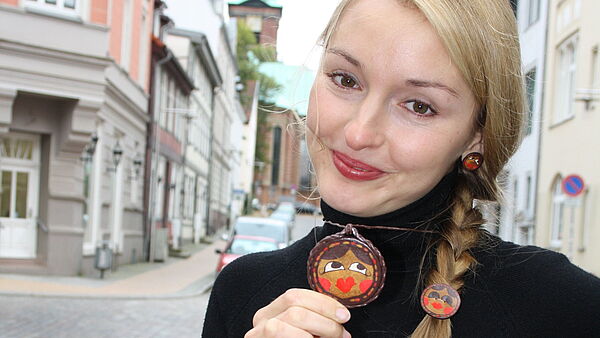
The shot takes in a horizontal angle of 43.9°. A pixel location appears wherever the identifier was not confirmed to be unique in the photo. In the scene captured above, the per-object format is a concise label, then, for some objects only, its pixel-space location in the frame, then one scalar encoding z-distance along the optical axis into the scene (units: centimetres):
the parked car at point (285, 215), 4094
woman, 137
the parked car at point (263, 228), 1700
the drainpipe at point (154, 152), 2347
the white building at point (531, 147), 2008
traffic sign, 1245
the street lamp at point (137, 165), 2107
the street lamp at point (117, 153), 1789
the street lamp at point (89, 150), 1654
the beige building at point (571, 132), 1544
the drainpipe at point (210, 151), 4122
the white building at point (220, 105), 3775
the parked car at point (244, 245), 1554
